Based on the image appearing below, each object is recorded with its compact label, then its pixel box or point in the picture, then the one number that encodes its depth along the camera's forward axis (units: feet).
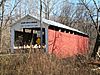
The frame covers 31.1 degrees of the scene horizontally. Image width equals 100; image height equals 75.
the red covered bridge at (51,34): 55.43
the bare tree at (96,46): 44.22
